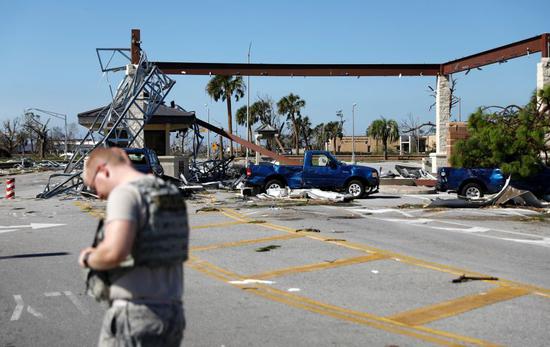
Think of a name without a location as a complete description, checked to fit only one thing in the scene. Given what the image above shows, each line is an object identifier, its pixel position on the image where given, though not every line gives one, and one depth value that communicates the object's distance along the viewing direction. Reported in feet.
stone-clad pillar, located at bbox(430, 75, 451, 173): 105.91
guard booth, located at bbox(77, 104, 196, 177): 101.55
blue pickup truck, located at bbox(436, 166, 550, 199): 69.46
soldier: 10.85
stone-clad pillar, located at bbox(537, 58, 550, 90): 82.74
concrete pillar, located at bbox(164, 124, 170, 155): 122.41
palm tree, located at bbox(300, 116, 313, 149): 324.86
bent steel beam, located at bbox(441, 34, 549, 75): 85.84
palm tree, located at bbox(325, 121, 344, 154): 341.68
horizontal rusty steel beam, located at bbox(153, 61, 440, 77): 105.81
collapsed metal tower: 91.50
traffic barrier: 79.05
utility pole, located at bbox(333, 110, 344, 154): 263.33
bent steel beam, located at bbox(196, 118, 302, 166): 117.76
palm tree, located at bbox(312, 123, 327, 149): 350.02
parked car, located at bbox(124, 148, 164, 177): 77.20
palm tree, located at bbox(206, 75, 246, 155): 212.02
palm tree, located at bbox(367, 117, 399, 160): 296.71
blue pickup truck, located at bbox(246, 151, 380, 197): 79.05
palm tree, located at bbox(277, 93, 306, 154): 281.54
